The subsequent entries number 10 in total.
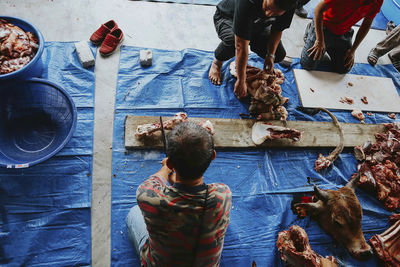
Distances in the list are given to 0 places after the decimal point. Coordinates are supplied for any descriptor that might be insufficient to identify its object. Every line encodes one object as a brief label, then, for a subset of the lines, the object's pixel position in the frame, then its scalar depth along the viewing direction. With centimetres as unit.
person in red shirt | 328
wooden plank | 289
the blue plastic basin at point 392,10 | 506
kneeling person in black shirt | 241
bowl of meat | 257
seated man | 140
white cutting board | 372
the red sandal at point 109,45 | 347
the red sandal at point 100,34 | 354
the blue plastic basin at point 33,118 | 254
